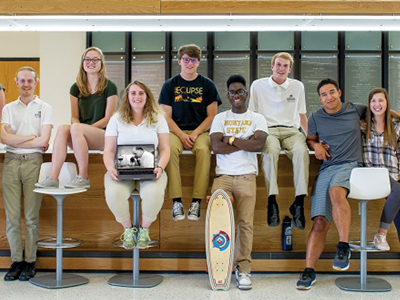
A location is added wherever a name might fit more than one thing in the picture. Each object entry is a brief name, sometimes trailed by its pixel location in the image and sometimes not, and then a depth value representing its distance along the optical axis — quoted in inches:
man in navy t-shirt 135.3
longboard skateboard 119.5
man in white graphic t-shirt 122.6
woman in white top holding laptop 117.2
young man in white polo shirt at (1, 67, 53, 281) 128.7
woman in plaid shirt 124.1
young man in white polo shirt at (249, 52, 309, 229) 128.1
